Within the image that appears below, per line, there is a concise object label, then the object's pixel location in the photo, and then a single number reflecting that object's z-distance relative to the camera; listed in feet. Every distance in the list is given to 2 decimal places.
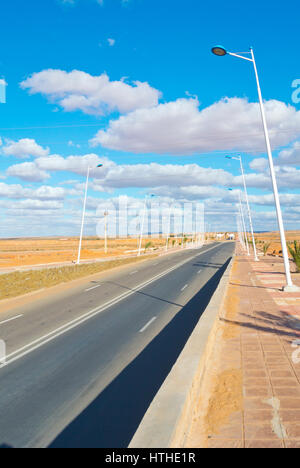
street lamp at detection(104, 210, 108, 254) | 215.06
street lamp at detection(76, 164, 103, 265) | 118.58
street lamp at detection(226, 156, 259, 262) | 105.42
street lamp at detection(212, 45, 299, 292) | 47.03
